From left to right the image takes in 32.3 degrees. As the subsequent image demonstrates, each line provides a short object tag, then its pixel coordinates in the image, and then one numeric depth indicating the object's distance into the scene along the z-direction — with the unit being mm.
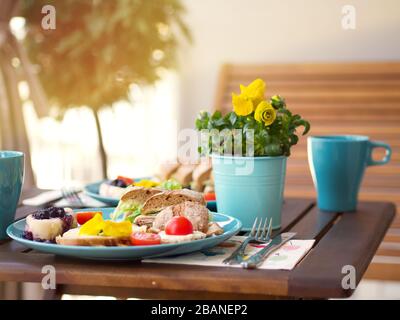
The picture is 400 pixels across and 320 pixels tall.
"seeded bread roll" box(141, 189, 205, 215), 1146
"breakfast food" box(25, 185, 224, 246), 1009
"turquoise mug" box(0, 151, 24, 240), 1155
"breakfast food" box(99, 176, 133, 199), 1466
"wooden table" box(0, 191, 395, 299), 924
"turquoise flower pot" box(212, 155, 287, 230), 1254
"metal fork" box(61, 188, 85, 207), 1536
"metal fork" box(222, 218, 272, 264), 1026
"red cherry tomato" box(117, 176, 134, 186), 1526
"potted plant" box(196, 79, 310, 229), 1248
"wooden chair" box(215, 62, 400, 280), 2661
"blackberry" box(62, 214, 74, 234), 1101
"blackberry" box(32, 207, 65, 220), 1090
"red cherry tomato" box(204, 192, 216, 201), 1447
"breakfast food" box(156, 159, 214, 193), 1589
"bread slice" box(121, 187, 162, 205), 1175
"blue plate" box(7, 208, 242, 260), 971
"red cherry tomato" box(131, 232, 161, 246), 997
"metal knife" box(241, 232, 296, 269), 987
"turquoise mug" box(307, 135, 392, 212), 1475
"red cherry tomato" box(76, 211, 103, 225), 1192
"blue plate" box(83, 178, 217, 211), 1408
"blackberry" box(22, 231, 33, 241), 1075
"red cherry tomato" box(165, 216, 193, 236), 1021
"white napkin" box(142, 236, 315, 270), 1004
